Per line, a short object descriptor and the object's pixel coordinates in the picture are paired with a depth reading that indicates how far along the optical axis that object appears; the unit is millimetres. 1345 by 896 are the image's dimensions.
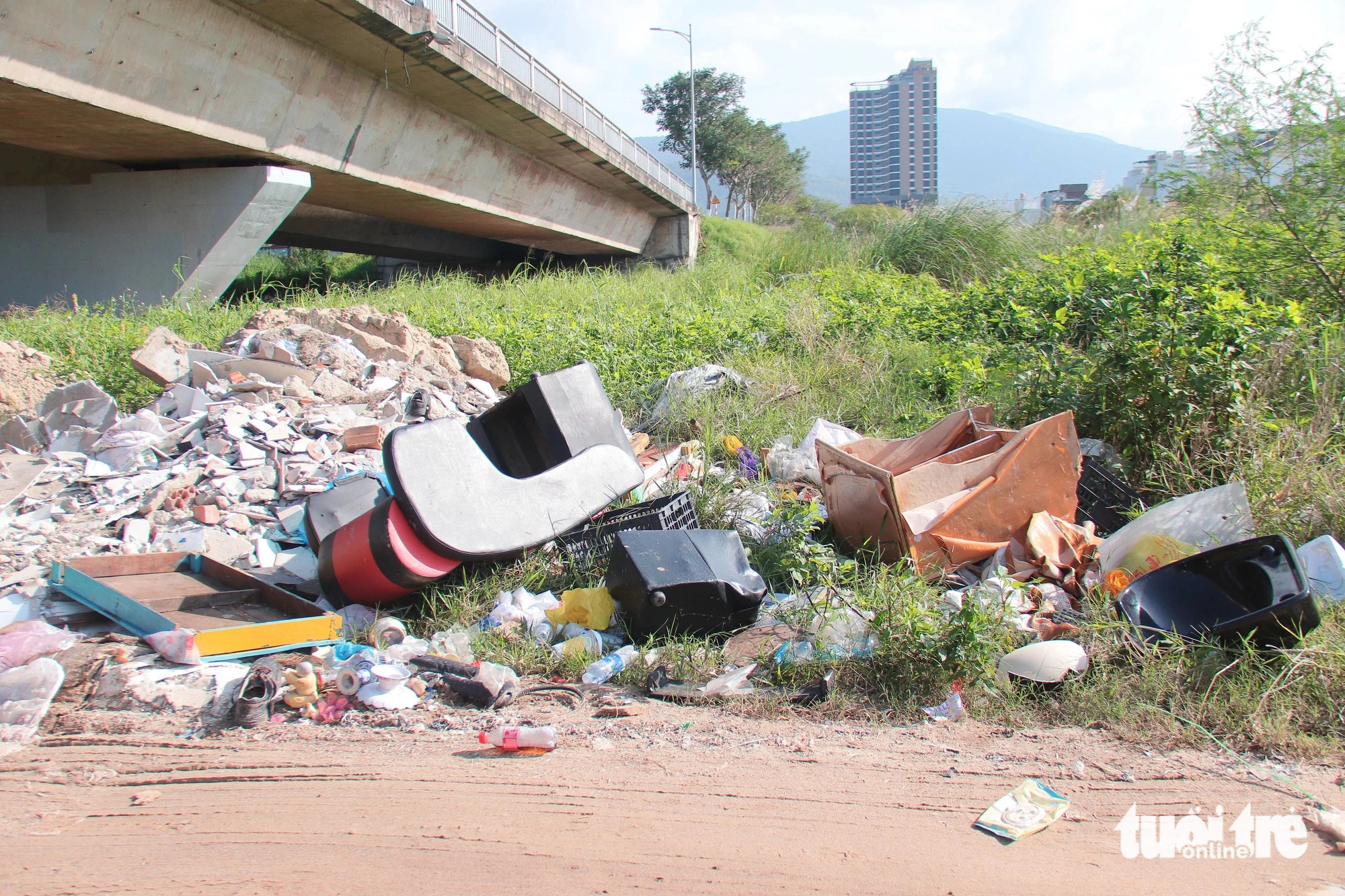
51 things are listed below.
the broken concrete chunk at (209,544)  3912
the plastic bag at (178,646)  2805
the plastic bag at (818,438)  4711
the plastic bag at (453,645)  3133
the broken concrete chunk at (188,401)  5180
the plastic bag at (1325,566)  3010
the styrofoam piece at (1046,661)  2705
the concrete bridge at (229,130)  7625
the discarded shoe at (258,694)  2545
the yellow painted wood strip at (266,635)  2860
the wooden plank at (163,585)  3340
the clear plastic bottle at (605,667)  2939
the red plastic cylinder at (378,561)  3186
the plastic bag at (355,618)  3260
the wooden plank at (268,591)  3234
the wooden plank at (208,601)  3229
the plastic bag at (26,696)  2475
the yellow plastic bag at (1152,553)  3291
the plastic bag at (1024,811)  2012
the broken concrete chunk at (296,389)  5414
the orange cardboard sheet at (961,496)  3539
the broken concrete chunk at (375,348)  6234
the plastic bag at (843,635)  2932
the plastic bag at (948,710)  2635
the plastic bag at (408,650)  3037
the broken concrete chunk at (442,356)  6285
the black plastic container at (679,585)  3092
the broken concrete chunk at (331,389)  5512
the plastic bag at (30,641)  2824
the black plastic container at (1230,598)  2666
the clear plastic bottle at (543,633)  3213
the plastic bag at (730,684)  2832
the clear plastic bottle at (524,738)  2408
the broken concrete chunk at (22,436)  4949
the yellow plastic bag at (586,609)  3291
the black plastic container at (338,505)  3820
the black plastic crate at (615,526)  3639
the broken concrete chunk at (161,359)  5574
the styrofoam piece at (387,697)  2707
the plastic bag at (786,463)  4738
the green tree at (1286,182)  4945
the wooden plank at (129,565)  3480
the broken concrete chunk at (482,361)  6504
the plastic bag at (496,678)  2768
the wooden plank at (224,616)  3125
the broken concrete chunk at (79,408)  5082
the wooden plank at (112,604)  3047
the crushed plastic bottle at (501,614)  3293
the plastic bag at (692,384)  5852
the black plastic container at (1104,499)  4016
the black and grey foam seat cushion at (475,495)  3193
